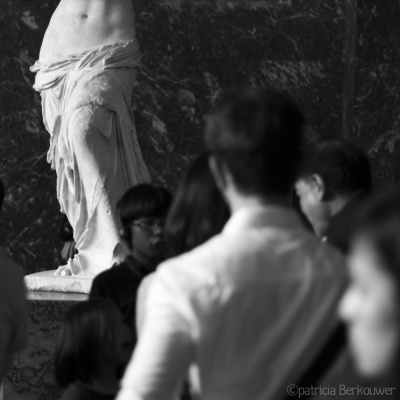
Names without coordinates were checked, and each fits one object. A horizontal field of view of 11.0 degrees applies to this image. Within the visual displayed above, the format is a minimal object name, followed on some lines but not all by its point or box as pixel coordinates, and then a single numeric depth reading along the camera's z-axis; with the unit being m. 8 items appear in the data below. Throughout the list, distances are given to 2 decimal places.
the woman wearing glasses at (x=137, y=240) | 5.94
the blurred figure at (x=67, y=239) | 9.54
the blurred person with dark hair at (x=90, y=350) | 4.49
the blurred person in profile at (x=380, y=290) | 2.31
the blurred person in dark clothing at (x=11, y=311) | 4.05
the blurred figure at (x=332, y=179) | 4.92
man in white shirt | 3.06
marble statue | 8.53
